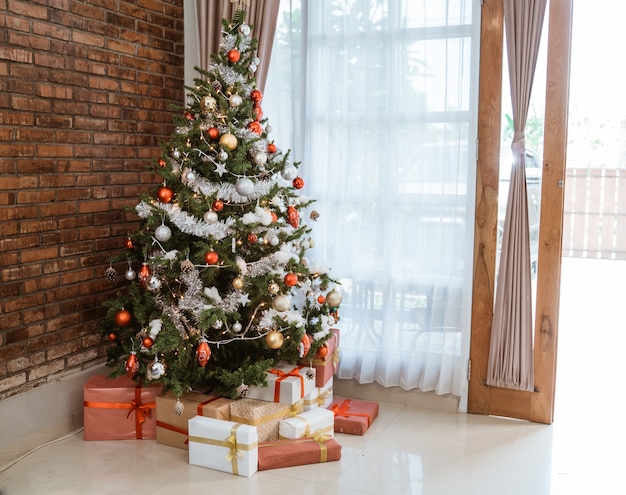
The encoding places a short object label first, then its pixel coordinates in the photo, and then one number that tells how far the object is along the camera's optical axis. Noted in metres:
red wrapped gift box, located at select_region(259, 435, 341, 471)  2.72
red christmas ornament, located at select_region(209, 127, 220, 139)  2.86
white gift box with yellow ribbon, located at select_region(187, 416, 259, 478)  2.64
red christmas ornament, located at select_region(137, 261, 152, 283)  2.87
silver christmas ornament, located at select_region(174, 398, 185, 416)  2.76
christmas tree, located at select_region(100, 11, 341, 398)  2.81
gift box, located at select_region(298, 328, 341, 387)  3.14
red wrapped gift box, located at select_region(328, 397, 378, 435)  3.12
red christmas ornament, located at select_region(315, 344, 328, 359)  3.09
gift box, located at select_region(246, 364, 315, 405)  2.89
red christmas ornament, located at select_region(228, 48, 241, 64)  2.96
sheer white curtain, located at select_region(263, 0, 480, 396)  3.27
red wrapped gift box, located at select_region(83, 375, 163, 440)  3.00
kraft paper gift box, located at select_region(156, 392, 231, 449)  2.80
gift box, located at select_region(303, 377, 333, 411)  3.05
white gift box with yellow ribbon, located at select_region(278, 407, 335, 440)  2.84
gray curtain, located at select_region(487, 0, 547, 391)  3.08
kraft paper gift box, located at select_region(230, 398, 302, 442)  2.78
